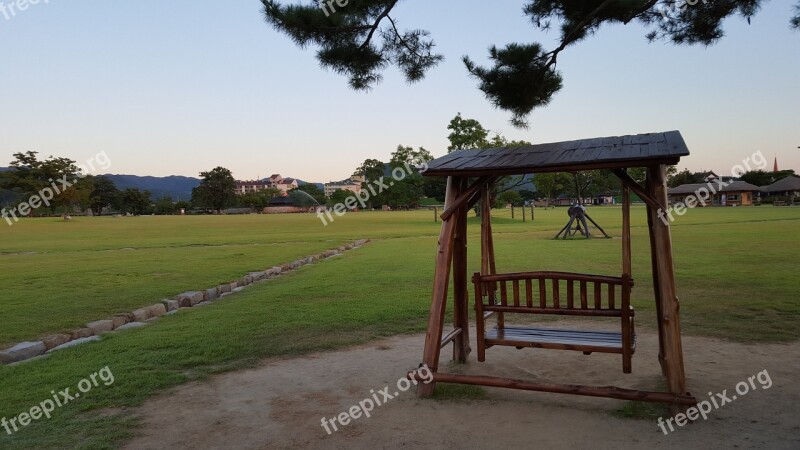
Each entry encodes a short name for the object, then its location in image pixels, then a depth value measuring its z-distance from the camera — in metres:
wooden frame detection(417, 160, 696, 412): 4.64
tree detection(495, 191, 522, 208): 53.67
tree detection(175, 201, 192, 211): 109.75
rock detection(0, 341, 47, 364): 6.64
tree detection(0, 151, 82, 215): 61.56
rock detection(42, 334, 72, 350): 7.32
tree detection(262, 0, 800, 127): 8.34
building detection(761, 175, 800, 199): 77.06
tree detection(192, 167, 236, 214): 108.94
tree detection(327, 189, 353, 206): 109.94
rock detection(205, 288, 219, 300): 11.65
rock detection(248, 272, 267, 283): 14.23
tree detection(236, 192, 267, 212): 109.50
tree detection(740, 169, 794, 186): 91.31
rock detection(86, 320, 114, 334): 8.21
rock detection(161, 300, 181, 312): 10.27
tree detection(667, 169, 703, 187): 103.14
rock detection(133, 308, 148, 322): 9.20
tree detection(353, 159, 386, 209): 120.13
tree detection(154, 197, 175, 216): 105.82
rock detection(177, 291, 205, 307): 10.70
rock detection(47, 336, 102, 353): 7.26
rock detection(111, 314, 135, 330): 8.72
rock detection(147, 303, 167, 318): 9.64
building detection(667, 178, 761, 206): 81.50
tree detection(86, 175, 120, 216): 93.62
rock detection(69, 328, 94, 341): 7.85
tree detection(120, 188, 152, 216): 97.25
